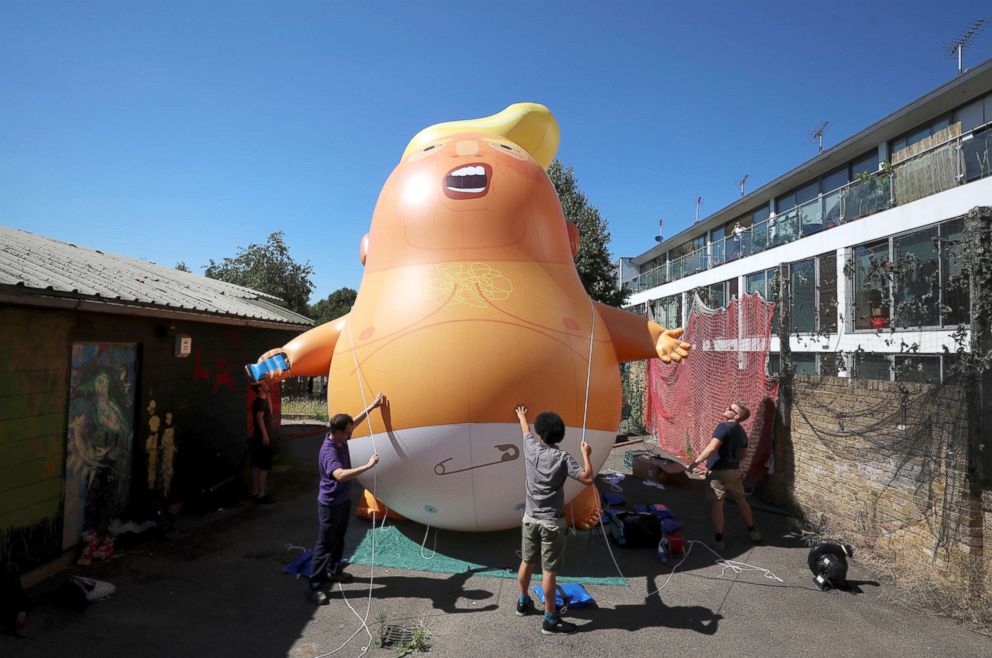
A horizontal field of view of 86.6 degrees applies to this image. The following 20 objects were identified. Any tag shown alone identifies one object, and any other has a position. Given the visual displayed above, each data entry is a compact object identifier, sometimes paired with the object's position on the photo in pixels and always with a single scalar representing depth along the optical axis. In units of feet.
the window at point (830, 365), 21.39
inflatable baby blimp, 15.60
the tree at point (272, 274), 93.91
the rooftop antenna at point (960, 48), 51.37
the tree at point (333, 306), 120.67
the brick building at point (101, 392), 15.38
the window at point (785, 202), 69.51
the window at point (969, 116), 44.53
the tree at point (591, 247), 56.13
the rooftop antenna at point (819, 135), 69.89
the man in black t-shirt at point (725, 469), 19.31
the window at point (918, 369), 15.97
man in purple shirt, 15.30
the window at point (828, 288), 23.72
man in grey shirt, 13.24
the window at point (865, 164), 56.03
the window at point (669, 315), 53.09
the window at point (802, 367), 23.73
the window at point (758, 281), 54.70
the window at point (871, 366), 18.70
